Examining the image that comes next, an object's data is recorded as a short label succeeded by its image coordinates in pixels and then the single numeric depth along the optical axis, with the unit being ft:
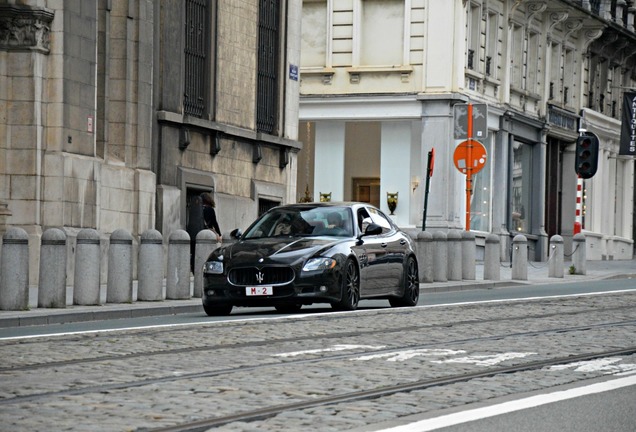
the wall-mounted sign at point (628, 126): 205.77
